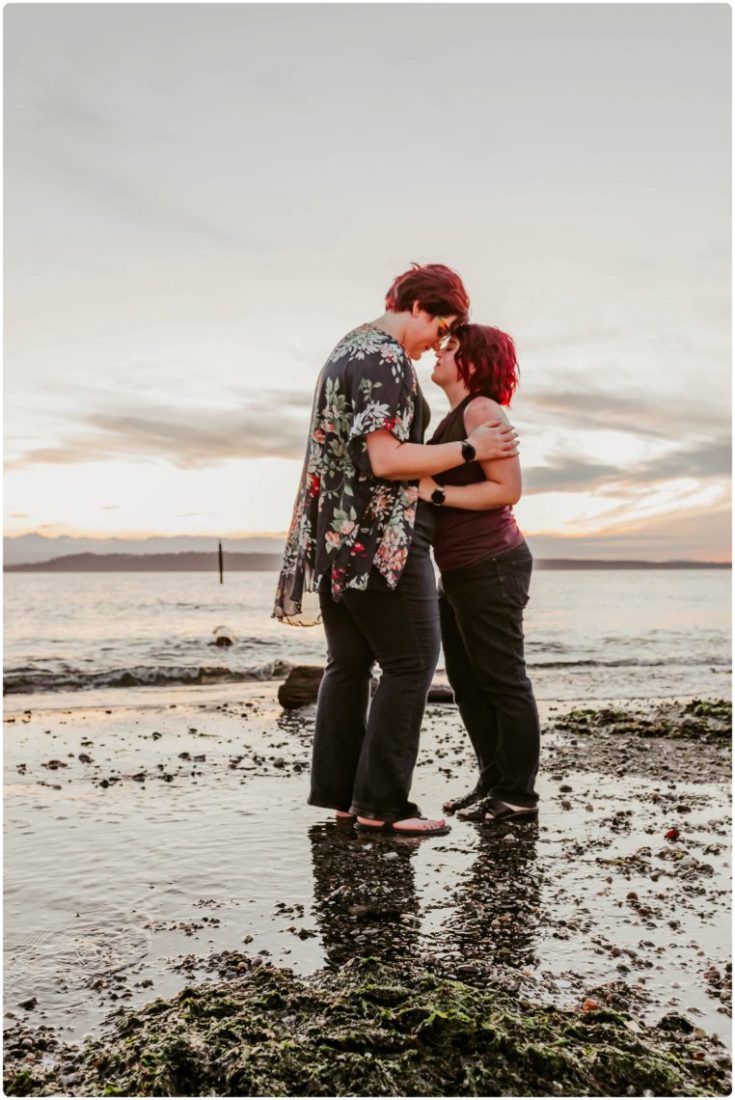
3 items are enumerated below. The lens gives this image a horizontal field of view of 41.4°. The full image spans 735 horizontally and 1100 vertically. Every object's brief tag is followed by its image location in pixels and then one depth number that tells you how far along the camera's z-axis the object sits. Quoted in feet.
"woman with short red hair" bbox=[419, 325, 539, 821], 15.57
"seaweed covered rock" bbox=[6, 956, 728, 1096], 7.63
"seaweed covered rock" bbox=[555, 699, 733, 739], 26.25
